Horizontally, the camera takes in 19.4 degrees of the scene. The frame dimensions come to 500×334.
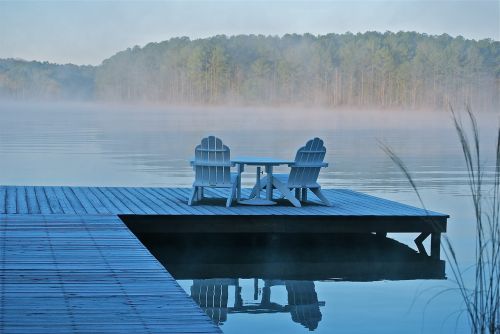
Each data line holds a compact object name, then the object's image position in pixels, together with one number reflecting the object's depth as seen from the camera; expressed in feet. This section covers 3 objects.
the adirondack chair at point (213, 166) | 42.78
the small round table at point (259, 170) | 42.59
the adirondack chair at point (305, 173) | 43.10
